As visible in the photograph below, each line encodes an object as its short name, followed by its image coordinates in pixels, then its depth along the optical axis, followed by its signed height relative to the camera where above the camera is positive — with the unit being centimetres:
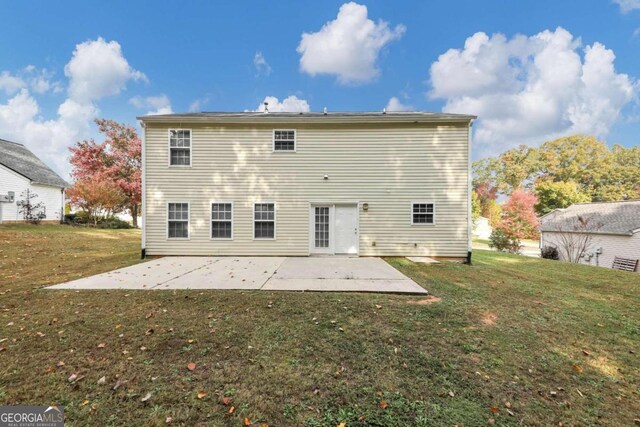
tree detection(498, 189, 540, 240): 2031 +19
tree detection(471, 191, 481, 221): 3005 +113
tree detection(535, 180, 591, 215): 2779 +256
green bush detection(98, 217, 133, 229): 2175 -40
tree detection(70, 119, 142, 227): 2416 +557
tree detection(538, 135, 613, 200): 3144 +727
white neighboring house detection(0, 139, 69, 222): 1820 +270
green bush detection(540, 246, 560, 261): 1688 -220
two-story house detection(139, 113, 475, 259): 973 +125
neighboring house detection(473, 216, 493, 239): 3260 -123
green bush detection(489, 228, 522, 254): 1717 -155
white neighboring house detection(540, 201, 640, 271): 1460 -70
